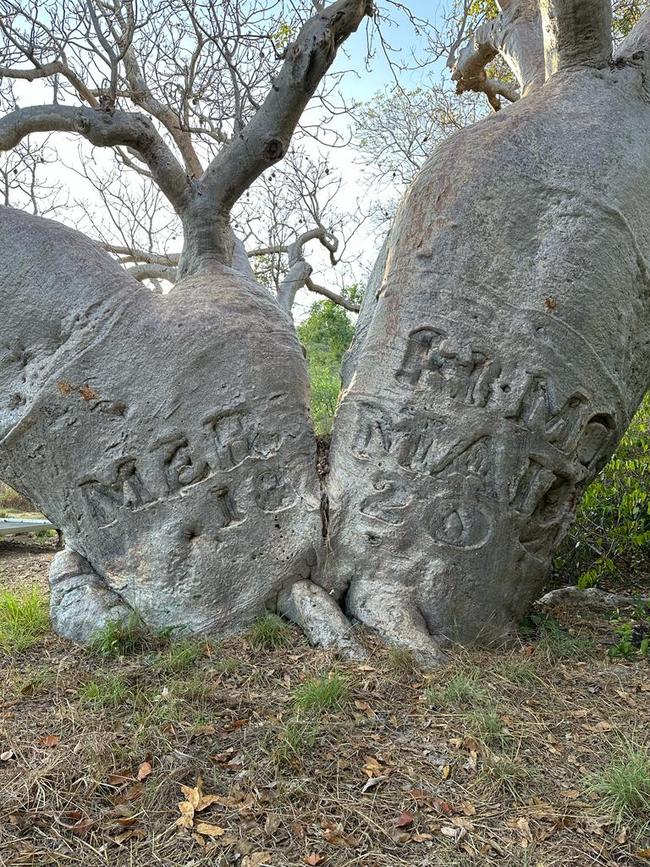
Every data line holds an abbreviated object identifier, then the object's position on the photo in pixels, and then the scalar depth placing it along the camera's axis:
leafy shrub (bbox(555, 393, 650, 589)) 4.40
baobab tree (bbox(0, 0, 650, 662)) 2.83
